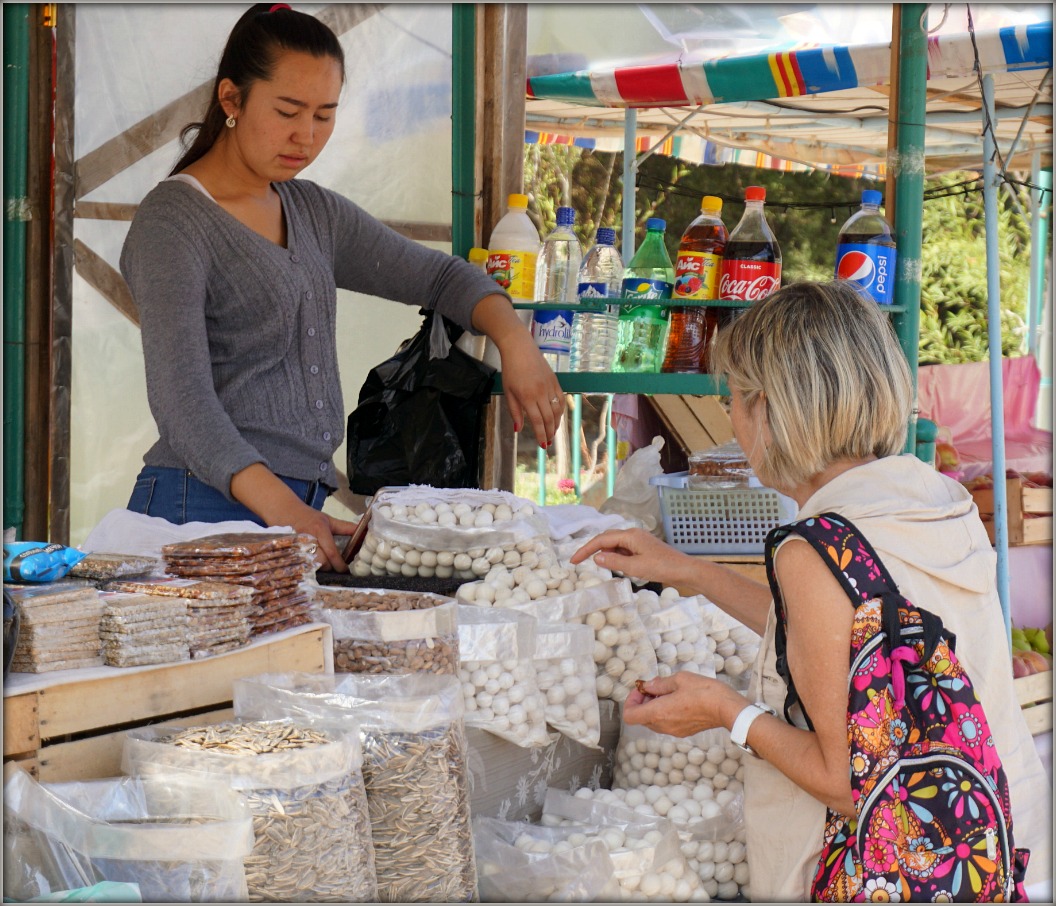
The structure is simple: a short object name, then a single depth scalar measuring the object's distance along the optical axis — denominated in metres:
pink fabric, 6.43
